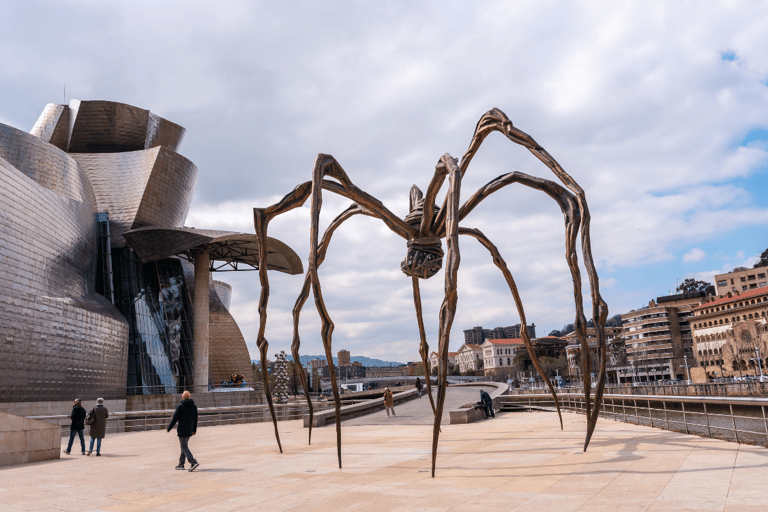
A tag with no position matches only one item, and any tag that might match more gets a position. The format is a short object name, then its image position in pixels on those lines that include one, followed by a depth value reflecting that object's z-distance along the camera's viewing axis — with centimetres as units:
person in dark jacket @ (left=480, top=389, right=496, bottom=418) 1716
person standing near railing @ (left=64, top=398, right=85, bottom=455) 1136
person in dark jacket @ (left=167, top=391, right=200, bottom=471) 802
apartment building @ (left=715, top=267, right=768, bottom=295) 9794
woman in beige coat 1905
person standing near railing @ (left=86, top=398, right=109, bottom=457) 1100
